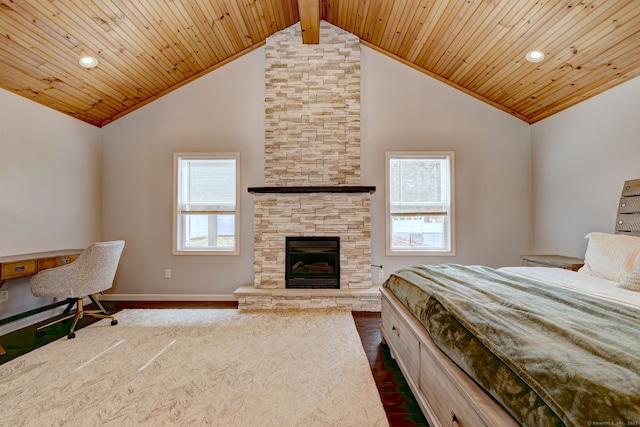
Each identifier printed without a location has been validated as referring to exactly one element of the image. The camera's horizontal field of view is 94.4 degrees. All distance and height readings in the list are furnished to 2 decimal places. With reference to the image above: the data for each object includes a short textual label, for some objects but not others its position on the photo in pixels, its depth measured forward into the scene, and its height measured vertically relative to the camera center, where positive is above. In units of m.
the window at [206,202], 4.40 +0.24
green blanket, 0.77 -0.45
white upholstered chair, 2.96 -0.62
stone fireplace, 4.13 +0.95
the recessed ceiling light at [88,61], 3.15 +1.69
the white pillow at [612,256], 2.30 -0.30
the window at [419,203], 4.39 +0.24
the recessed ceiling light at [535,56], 3.12 +1.75
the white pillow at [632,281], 2.02 -0.43
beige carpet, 1.83 -1.21
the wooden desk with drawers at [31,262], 2.71 -0.45
